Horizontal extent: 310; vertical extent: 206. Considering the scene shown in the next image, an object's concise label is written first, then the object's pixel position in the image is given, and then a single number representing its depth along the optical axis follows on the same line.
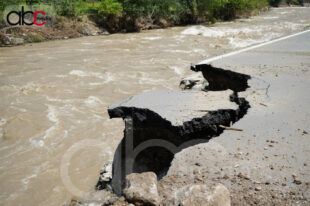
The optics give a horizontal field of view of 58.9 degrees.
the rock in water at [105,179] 3.29
